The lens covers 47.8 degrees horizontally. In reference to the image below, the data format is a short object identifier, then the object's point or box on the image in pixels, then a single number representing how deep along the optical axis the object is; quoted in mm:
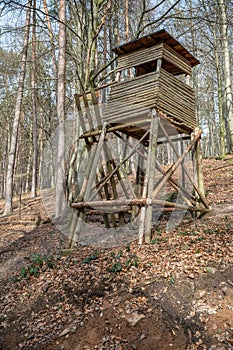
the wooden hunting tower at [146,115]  7043
